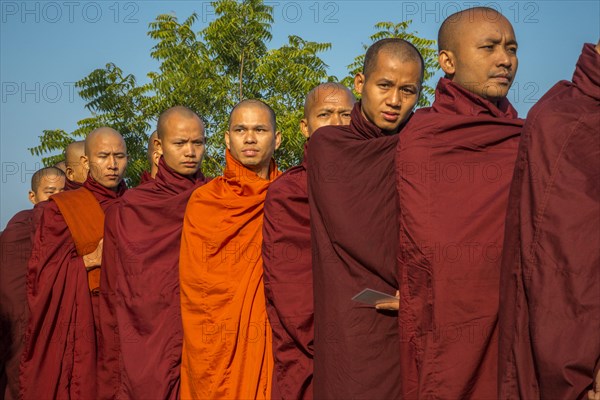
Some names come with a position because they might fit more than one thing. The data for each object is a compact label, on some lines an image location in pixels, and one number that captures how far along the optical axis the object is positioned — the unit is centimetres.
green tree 1262
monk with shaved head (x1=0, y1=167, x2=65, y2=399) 635
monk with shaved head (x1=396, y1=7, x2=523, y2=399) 322
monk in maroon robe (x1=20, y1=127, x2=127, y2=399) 588
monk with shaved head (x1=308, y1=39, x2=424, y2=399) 371
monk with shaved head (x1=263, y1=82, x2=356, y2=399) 422
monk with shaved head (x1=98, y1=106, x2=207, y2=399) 507
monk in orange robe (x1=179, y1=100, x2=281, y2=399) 464
